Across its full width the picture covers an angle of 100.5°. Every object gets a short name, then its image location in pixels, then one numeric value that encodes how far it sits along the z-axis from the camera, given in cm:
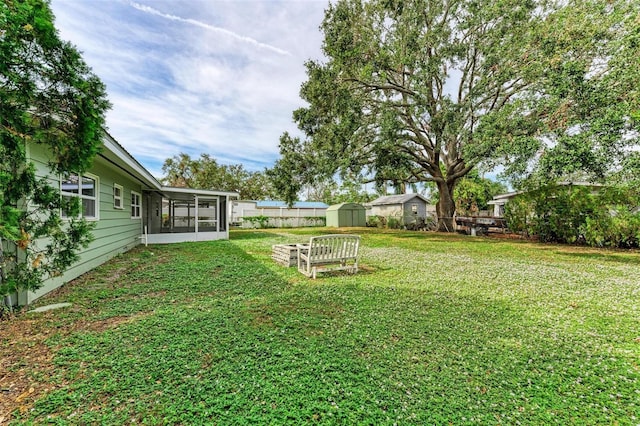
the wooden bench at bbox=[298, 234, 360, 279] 577
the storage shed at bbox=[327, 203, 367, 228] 2442
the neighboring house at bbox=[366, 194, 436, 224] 2322
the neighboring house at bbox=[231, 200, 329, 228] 2431
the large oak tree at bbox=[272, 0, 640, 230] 888
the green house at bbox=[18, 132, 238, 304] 555
